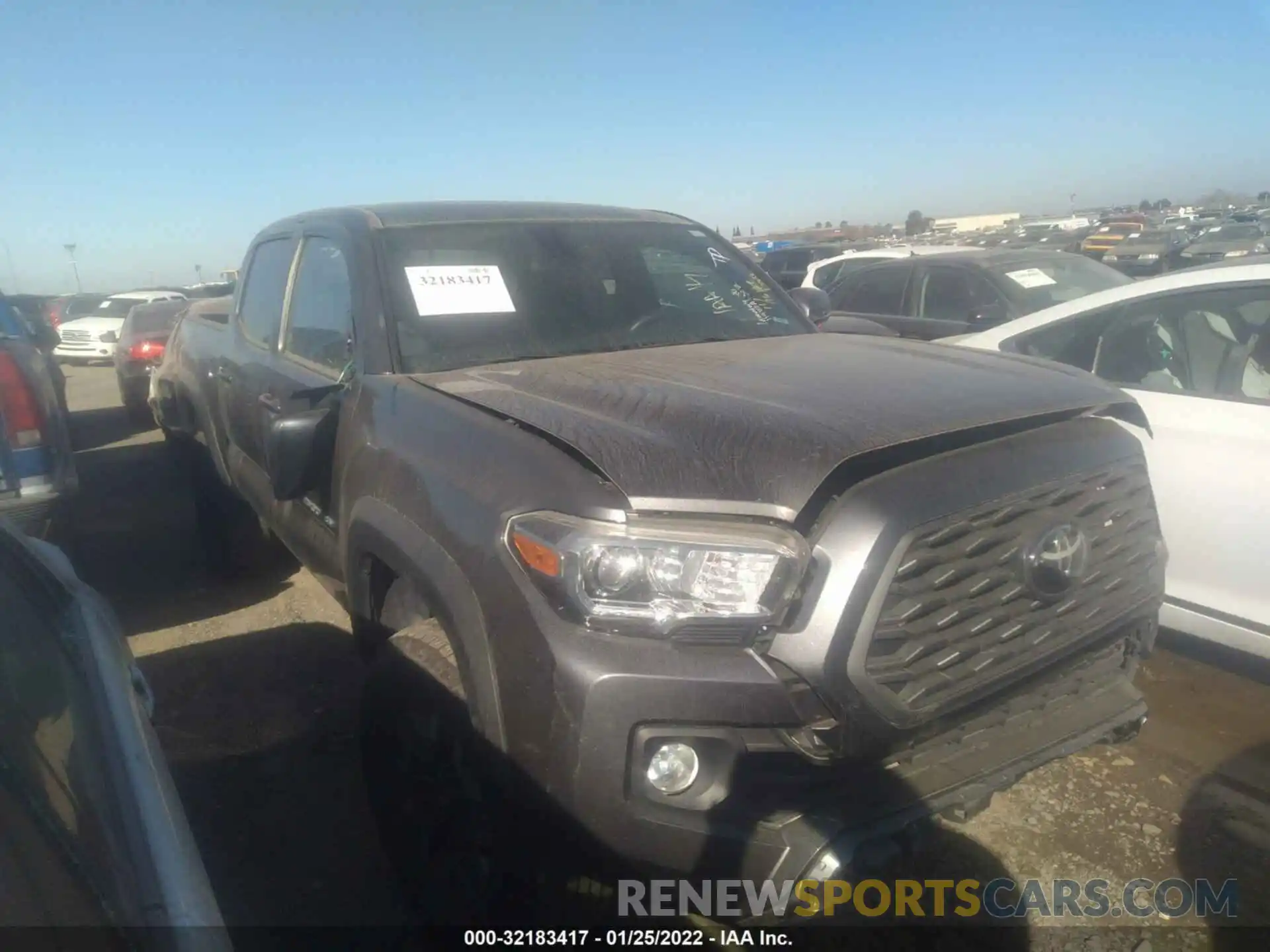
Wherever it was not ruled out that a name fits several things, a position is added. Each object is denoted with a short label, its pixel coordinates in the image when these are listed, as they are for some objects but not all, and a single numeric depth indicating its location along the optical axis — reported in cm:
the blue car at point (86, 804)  125
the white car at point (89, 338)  1773
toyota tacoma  181
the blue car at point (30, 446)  388
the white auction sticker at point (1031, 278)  727
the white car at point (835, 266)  1135
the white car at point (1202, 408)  316
